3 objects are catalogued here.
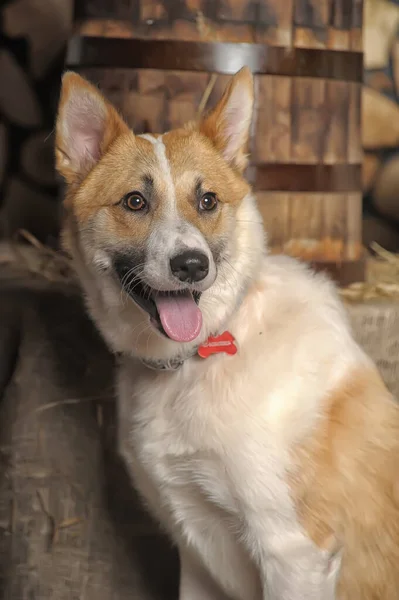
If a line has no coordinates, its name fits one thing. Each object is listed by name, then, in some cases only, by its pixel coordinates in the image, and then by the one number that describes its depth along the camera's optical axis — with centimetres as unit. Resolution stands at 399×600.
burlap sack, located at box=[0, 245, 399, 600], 227
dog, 171
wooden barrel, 233
